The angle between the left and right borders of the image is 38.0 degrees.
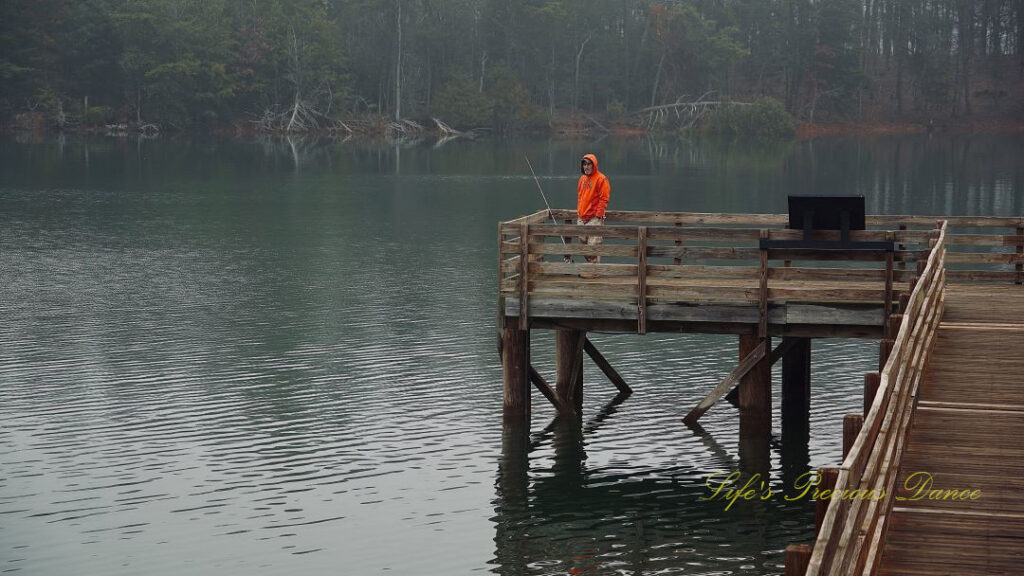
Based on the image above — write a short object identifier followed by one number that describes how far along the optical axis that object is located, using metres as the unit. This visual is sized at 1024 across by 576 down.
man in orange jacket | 22.22
